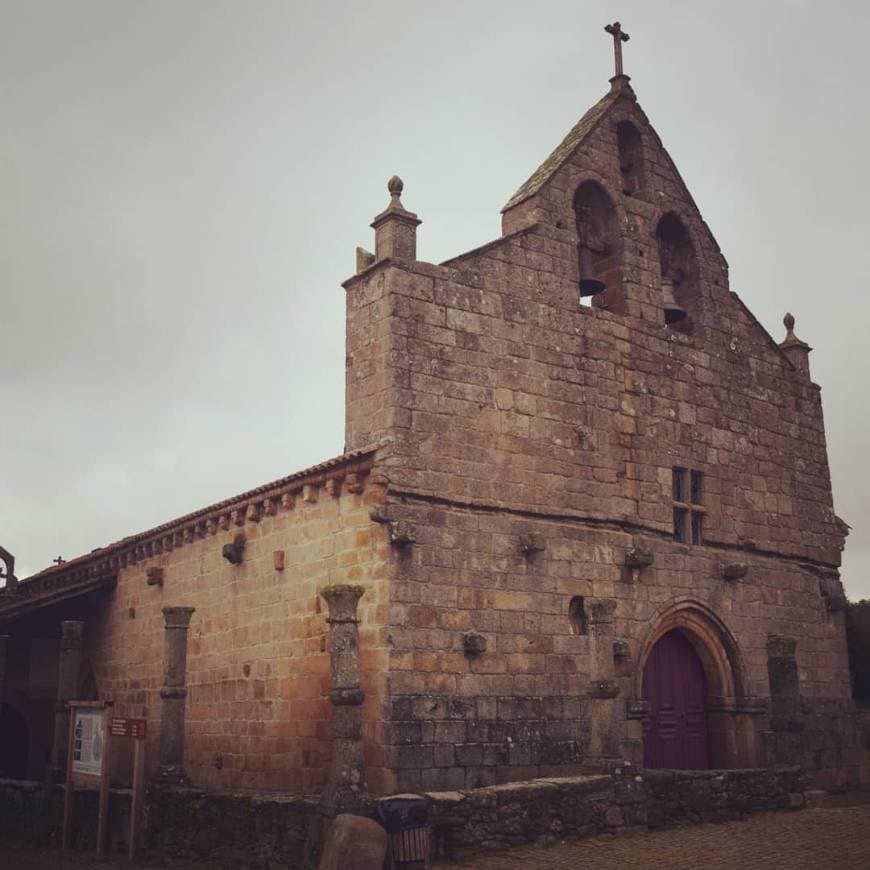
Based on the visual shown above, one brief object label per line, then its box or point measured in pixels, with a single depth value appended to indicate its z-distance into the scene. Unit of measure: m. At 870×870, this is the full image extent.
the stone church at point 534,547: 11.53
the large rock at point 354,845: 8.47
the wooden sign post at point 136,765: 11.17
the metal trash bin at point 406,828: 8.98
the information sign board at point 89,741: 11.87
